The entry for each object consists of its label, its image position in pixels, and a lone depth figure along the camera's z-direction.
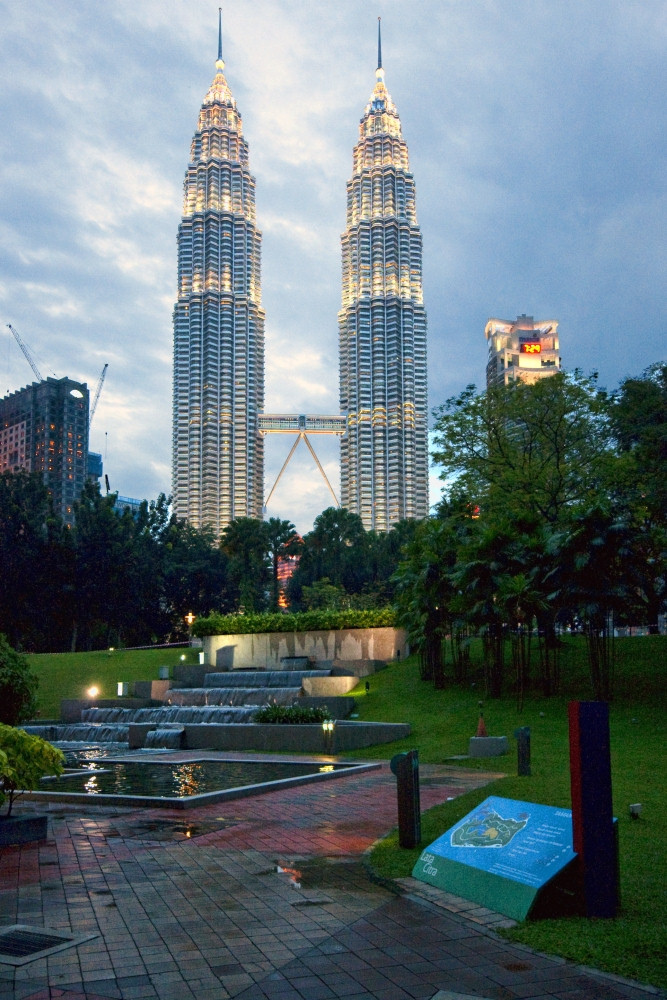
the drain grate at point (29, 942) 5.59
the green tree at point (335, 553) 71.44
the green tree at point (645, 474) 24.25
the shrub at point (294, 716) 23.77
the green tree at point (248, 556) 67.56
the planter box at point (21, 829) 9.45
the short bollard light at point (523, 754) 14.44
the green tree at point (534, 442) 32.88
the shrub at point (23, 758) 9.03
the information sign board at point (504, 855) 6.30
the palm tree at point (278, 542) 71.50
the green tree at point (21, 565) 49.28
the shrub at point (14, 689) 10.78
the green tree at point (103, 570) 51.53
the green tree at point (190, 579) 62.84
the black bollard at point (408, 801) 8.91
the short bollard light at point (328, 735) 20.79
